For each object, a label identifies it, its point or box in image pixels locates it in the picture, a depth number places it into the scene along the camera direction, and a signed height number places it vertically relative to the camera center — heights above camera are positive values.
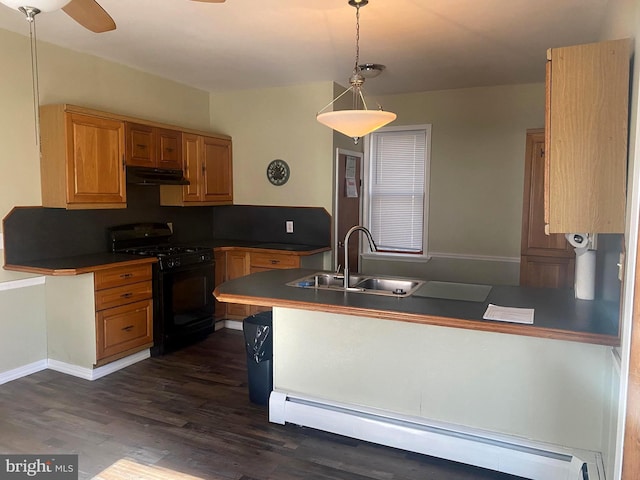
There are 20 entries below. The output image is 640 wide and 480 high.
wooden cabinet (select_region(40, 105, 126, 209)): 3.60 +0.41
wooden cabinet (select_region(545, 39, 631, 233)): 1.96 +0.32
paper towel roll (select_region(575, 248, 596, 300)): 2.46 -0.33
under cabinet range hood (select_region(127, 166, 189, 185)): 4.13 +0.32
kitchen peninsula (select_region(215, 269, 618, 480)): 2.23 -0.85
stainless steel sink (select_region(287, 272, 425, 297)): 2.93 -0.46
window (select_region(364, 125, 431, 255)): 5.40 +0.27
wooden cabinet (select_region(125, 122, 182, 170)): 4.14 +0.60
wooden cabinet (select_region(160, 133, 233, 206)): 4.82 +0.40
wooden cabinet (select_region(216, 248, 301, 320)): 4.70 -0.54
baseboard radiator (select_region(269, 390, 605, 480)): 2.27 -1.20
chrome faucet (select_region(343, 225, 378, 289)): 2.76 -0.29
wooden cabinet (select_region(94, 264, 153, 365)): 3.66 -0.82
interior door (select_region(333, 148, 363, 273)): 5.09 +0.11
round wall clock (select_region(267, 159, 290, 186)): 5.17 +0.43
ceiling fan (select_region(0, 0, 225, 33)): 1.71 +0.91
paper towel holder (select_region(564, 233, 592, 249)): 2.37 -0.14
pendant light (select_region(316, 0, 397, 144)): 2.62 +0.52
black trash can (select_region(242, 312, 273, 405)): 3.13 -0.96
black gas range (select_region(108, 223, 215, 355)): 4.14 -0.66
